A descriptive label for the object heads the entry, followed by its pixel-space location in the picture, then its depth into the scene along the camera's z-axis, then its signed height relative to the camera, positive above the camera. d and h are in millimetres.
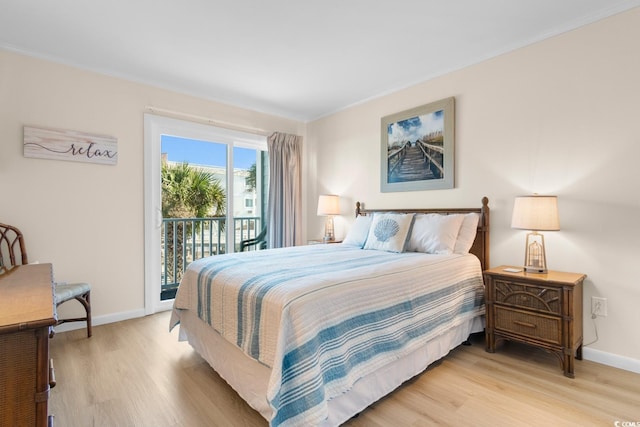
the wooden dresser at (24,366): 900 -464
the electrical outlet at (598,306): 2250 -702
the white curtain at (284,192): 4328 +281
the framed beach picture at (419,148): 3105 +678
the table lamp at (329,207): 4094 +52
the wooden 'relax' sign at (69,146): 2732 +616
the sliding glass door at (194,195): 3449 +206
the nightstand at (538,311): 2070 -718
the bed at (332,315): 1400 -602
